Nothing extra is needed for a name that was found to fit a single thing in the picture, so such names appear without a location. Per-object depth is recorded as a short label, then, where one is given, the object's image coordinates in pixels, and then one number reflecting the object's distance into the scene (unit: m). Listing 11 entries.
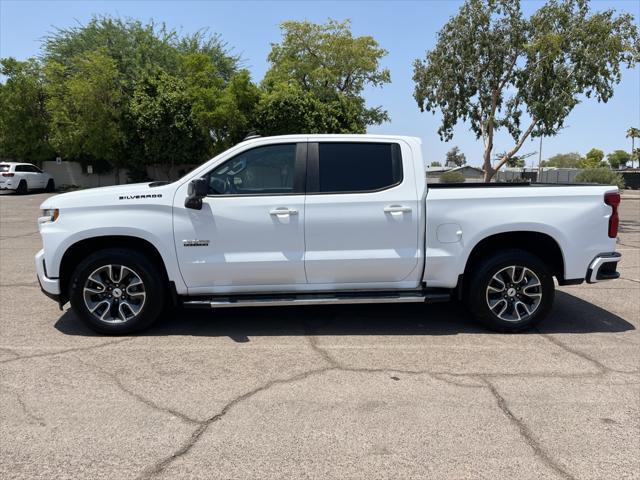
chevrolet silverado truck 5.18
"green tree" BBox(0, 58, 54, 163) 32.22
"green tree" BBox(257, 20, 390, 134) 37.66
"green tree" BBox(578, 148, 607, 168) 140.88
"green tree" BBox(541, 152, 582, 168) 155.25
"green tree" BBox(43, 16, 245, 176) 30.61
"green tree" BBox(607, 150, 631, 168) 158.25
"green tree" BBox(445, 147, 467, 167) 145.25
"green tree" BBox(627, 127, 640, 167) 80.44
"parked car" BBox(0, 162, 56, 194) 28.47
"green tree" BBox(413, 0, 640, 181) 14.70
